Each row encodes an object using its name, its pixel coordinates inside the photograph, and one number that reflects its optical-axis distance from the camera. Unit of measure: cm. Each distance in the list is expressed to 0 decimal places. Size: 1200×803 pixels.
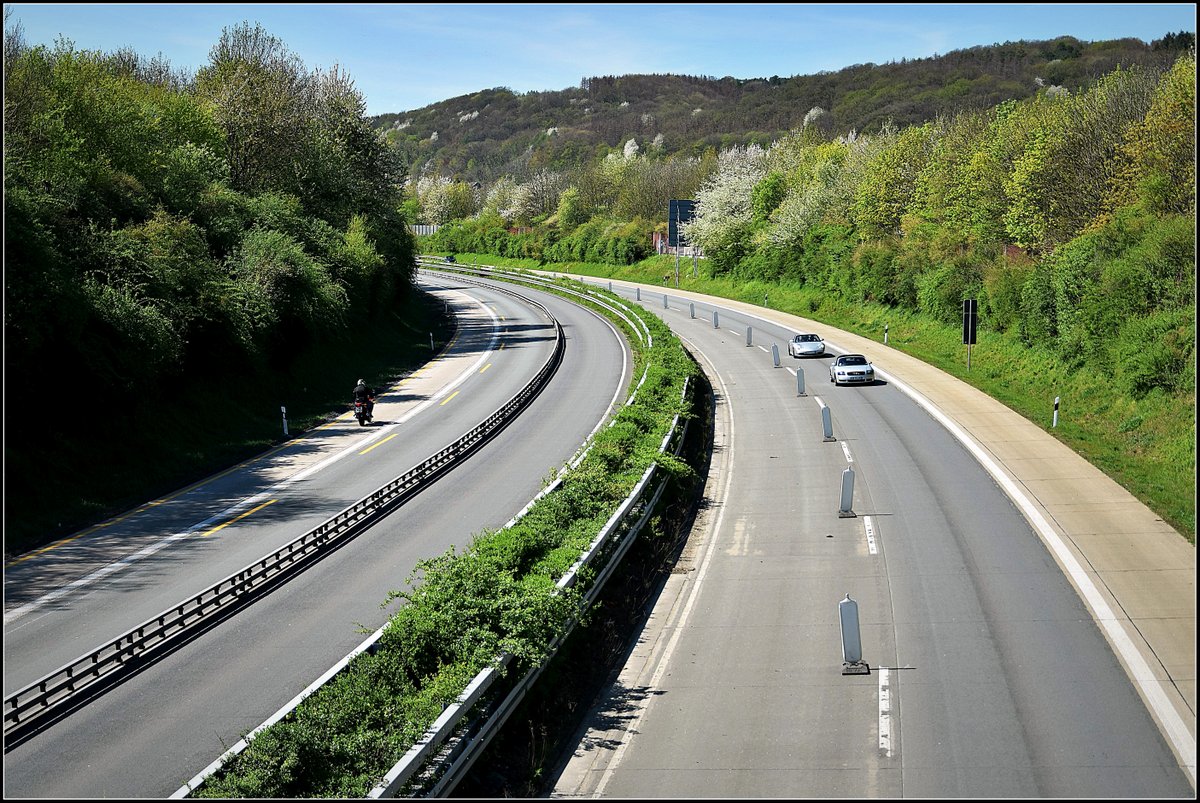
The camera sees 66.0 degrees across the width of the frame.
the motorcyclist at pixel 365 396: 3434
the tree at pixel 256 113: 4825
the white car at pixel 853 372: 3809
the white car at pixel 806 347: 4625
